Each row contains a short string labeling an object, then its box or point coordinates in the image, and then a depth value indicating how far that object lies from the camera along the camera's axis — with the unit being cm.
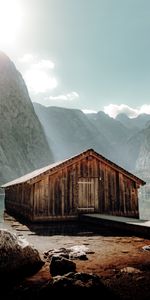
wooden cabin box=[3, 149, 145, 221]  1802
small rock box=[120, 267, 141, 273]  643
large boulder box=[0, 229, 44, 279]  625
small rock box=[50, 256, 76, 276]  638
